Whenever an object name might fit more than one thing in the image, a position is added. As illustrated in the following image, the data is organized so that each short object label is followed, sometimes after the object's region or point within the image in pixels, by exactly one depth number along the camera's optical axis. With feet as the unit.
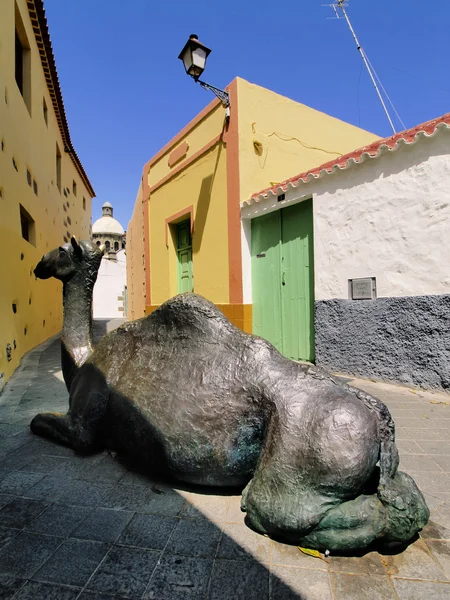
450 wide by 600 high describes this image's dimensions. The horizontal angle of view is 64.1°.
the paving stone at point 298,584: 3.90
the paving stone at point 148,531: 4.78
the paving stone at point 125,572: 4.03
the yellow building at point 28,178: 15.62
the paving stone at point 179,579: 3.94
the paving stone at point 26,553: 4.31
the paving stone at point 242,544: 4.53
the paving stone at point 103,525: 4.93
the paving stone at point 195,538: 4.64
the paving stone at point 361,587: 3.90
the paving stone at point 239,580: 3.93
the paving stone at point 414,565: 4.22
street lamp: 19.22
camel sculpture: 4.26
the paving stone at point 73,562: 4.19
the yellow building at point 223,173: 21.74
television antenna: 31.02
